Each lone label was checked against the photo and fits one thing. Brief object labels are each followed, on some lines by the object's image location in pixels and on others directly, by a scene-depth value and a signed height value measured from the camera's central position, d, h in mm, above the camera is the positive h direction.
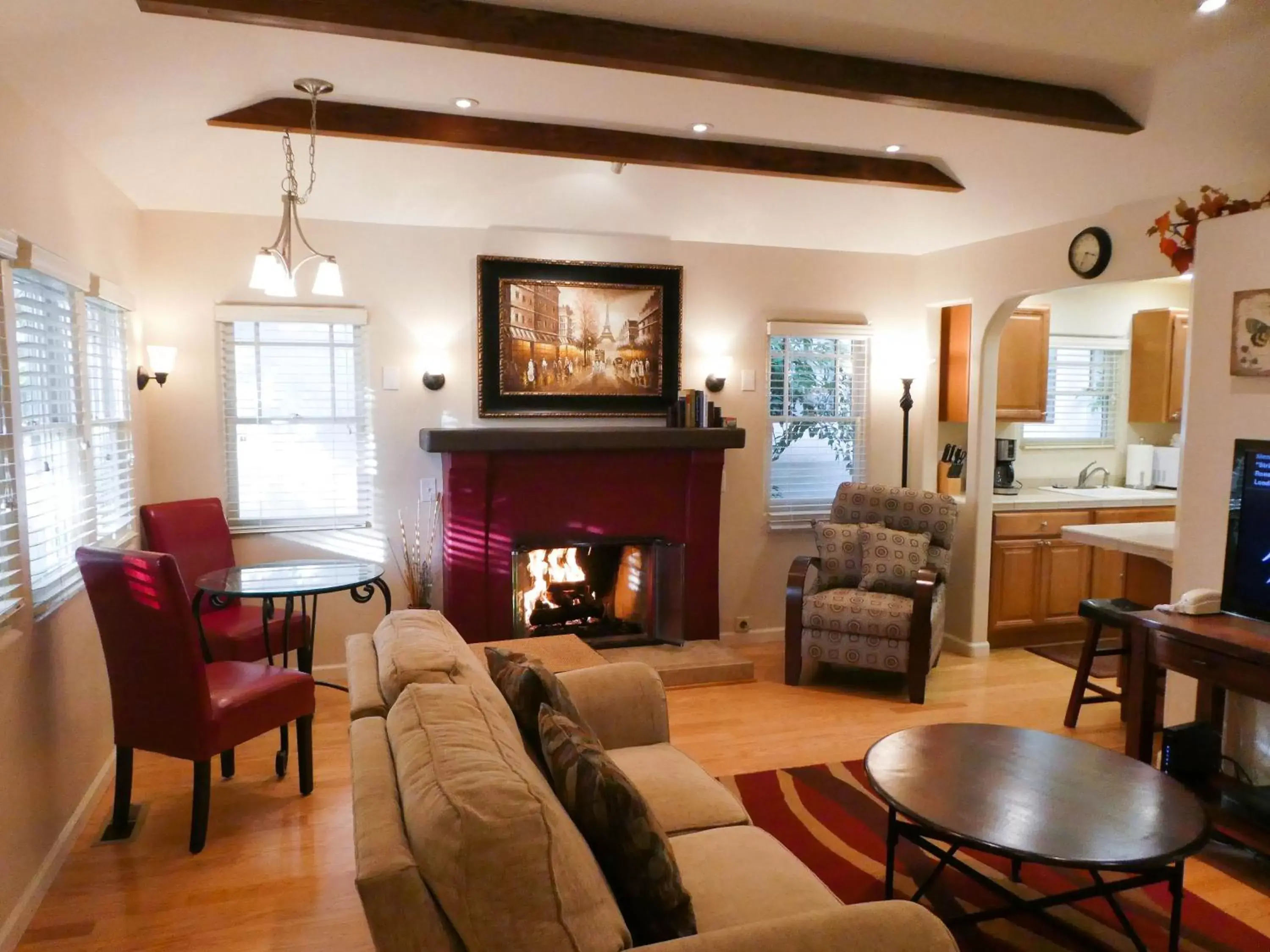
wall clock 4090 +799
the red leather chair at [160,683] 2715 -905
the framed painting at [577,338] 4625 +418
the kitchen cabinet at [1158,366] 5730 +354
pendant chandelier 2654 +456
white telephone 3045 -660
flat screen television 2895 -395
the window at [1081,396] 5988 +150
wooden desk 2721 -816
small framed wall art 2977 +291
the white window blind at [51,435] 2693 -91
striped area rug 2410 -1456
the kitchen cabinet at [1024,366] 5406 +319
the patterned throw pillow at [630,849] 1487 -774
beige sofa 1276 -700
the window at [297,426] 4340 -81
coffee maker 5656 -356
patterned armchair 4285 -959
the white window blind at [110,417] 3404 -33
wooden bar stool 3762 -1061
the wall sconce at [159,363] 4004 +216
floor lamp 5293 +104
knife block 5262 -424
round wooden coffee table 1982 -991
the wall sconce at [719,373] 5051 +242
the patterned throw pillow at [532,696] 1963 -669
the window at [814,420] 5262 -34
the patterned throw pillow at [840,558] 4719 -789
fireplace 4762 -1018
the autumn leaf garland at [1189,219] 3186 +769
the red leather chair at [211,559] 3715 -708
